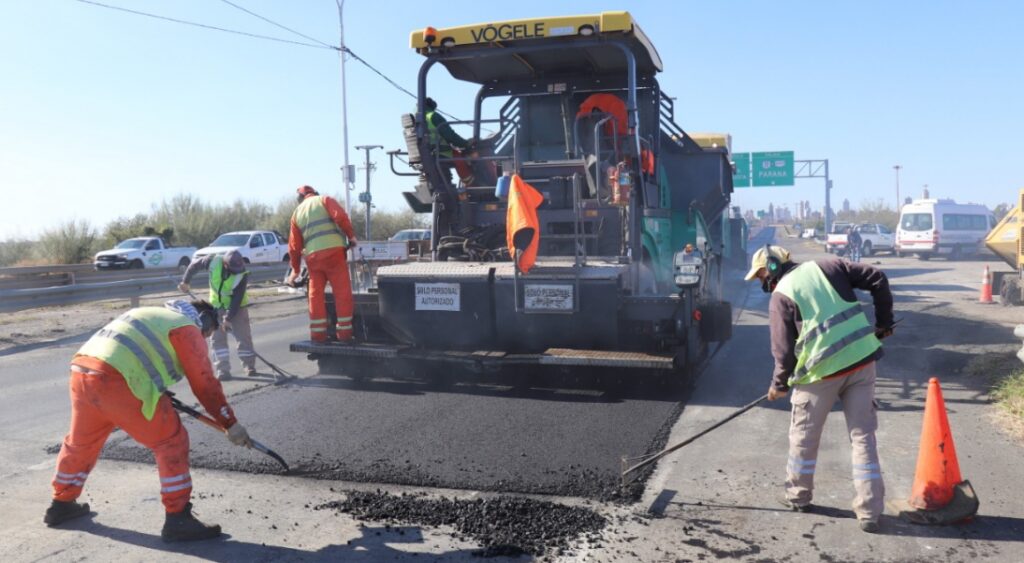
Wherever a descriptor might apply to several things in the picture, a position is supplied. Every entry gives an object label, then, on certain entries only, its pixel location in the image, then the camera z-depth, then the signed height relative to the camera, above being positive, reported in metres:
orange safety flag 6.71 +0.15
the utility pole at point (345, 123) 25.73 +4.07
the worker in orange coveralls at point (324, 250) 7.56 -0.05
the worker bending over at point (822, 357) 4.23 -0.63
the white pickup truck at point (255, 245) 26.83 +0.06
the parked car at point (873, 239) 35.12 -0.29
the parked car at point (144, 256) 28.10 -0.23
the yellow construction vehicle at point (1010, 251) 13.97 -0.39
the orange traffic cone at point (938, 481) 4.15 -1.26
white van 30.44 +0.08
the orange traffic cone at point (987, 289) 14.90 -1.05
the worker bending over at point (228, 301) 8.41 -0.55
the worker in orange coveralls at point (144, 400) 4.00 -0.73
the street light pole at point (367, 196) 27.11 +1.56
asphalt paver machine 6.84 +0.04
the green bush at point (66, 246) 32.66 +0.19
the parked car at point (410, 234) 27.79 +0.30
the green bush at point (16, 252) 34.19 -0.01
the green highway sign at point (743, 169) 44.25 +3.52
